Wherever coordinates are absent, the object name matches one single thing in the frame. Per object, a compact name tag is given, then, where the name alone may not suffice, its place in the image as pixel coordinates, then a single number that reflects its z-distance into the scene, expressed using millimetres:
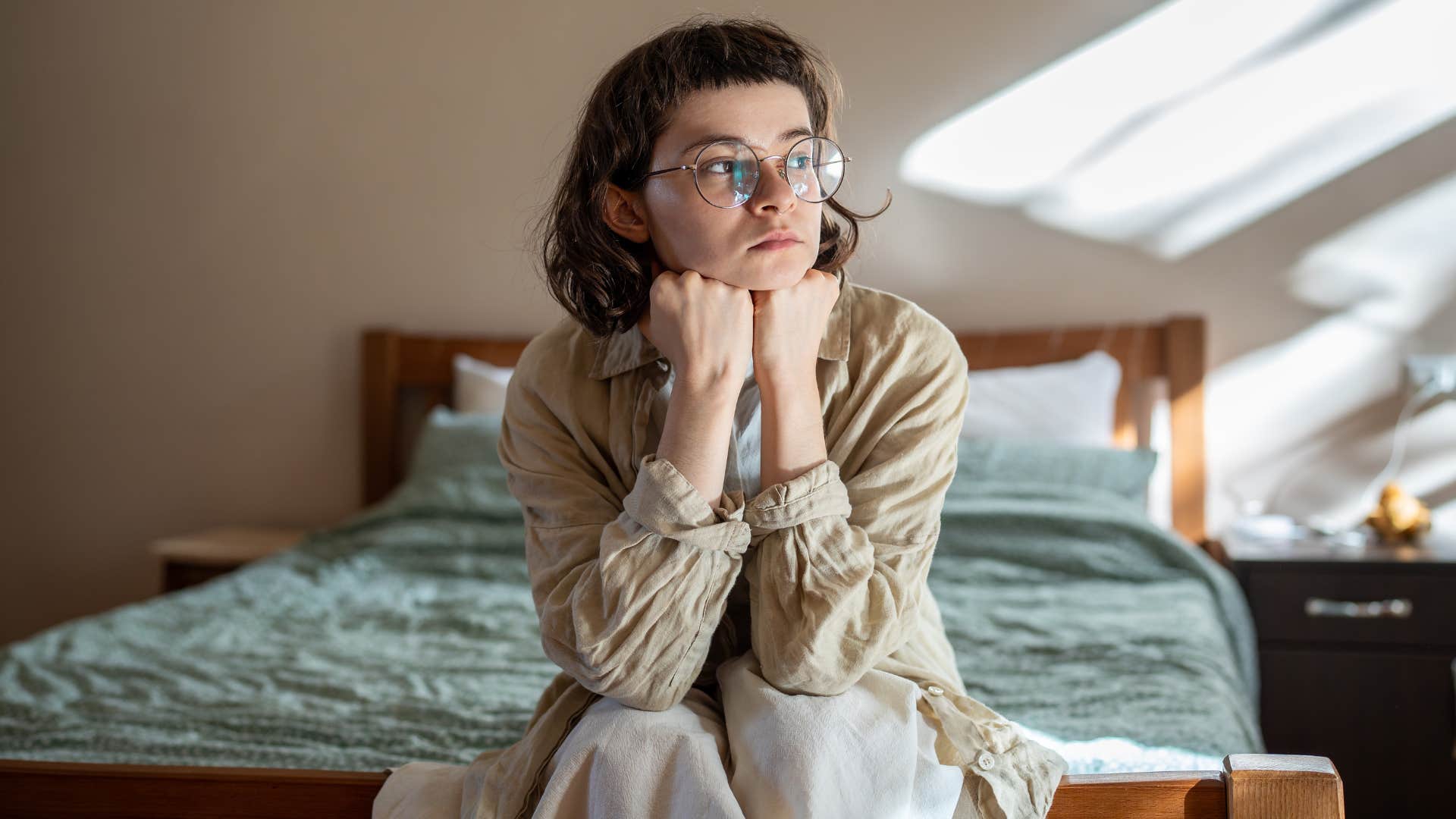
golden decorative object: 2441
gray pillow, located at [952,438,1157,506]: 2459
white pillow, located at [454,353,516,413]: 2852
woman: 1011
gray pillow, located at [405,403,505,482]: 2682
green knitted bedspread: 1567
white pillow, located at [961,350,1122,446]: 2604
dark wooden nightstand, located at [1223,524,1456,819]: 2211
